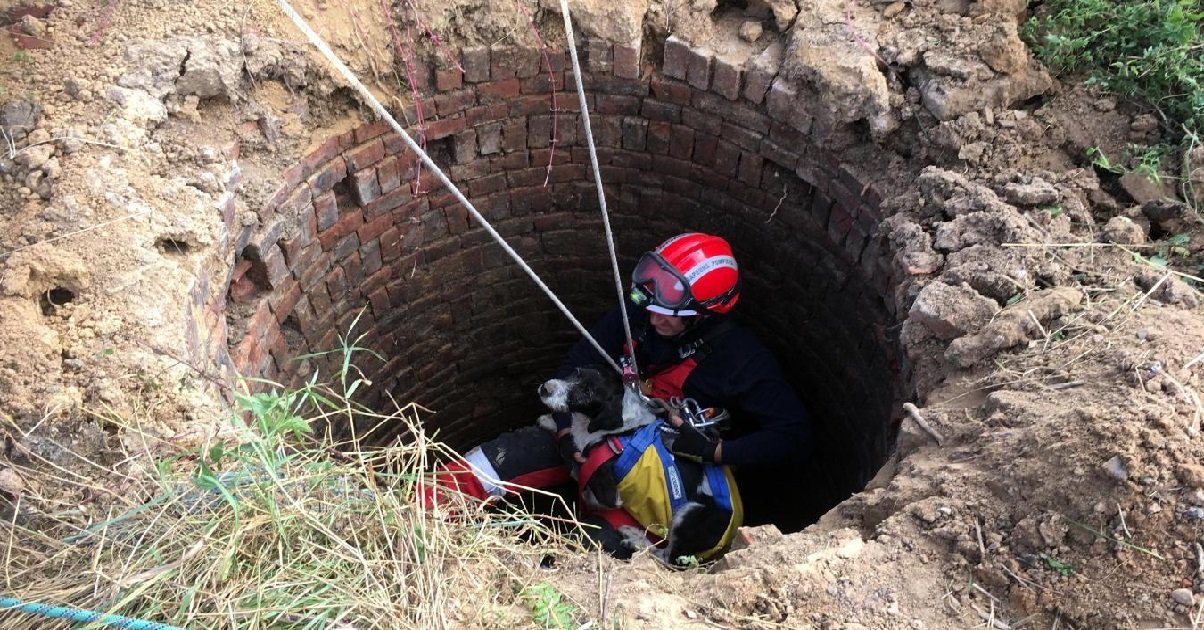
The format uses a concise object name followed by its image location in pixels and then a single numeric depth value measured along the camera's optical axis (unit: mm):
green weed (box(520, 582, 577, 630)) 1629
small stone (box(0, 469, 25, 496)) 1771
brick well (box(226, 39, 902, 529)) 3109
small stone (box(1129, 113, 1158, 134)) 2570
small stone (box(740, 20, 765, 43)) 3184
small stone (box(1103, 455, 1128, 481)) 1692
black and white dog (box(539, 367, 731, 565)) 3168
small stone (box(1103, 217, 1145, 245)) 2355
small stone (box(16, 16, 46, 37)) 2742
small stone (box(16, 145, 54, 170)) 2414
